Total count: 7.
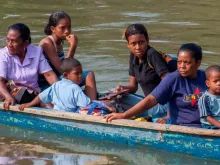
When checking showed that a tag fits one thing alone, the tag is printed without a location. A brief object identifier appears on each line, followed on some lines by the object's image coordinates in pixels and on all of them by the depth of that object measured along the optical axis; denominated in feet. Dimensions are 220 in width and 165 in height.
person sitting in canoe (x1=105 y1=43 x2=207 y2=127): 36.04
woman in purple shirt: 42.47
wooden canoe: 35.65
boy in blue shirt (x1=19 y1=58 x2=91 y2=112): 40.40
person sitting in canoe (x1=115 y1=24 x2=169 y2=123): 40.09
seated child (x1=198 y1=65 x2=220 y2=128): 35.29
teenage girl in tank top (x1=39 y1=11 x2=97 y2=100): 45.02
